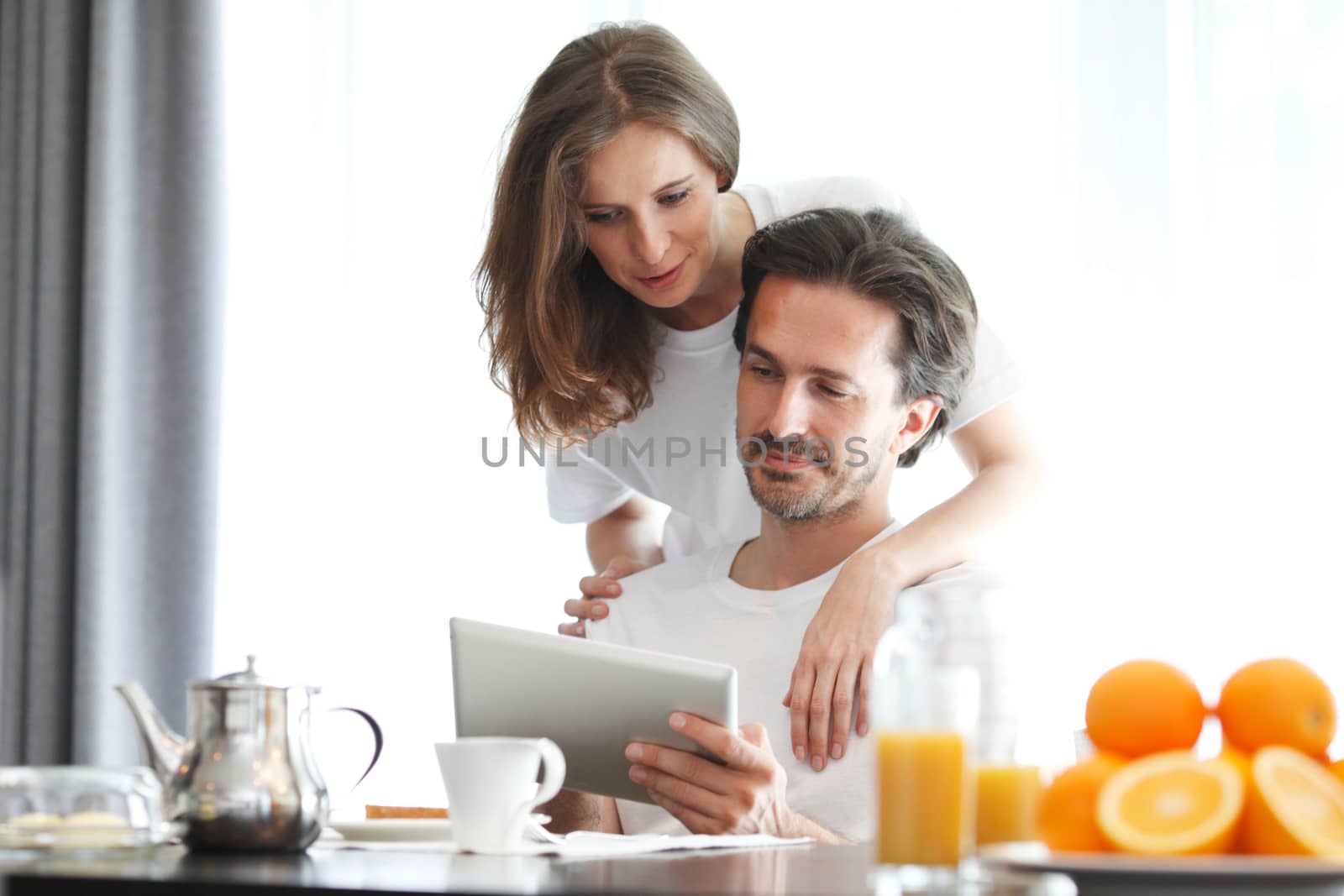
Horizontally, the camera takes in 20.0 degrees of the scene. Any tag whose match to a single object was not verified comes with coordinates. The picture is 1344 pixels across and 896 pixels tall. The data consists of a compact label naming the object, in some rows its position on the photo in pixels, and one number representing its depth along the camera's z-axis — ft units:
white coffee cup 8.65
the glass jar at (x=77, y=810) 8.46
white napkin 8.68
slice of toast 11.04
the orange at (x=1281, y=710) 7.99
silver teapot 8.52
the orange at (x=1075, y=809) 7.91
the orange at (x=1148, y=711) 8.03
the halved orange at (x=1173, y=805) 7.80
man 11.18
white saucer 9.05
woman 10.87
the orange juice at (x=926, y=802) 7.70
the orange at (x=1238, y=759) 7.90
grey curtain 17.02
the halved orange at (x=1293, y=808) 7.78
